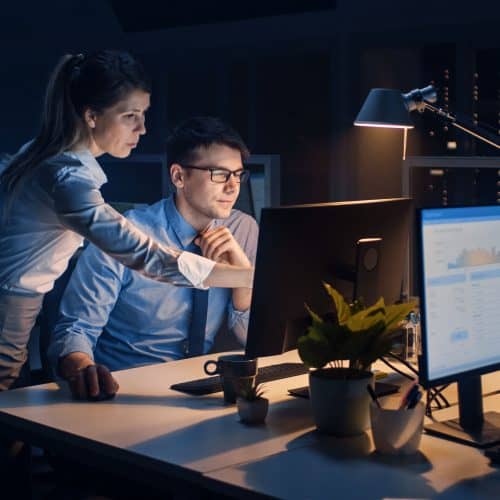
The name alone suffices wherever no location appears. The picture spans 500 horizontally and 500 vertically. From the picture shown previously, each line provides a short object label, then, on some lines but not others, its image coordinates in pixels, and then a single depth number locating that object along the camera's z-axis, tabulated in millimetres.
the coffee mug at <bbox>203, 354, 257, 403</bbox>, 2495
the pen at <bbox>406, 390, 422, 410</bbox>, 2208
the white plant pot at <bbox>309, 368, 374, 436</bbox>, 2287
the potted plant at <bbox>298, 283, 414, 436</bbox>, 2288
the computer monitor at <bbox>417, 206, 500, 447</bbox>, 2149
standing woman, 2841
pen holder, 2175
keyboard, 2600
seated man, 2998
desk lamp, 3197
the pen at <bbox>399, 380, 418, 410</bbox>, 2213
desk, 2049
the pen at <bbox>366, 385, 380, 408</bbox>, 2264
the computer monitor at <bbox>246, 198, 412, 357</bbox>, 2451
